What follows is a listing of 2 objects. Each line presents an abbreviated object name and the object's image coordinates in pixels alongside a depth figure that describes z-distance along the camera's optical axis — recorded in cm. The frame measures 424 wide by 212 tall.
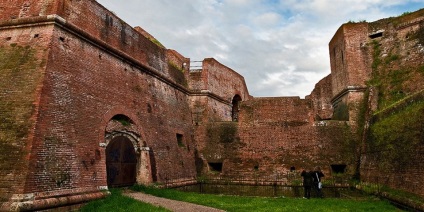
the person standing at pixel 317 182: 1247
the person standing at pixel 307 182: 1233
